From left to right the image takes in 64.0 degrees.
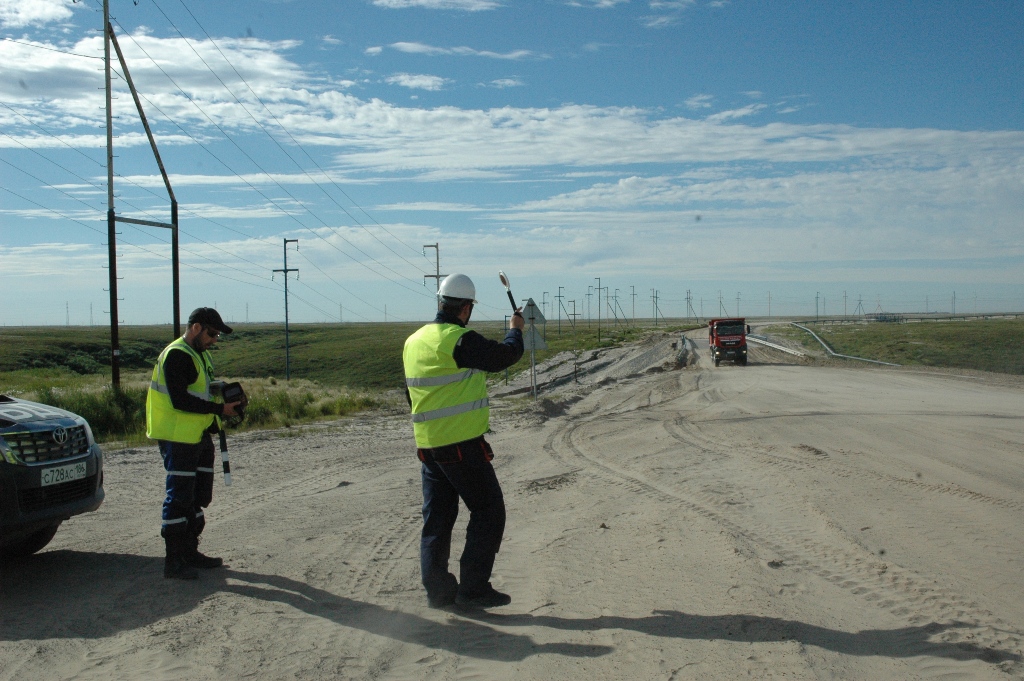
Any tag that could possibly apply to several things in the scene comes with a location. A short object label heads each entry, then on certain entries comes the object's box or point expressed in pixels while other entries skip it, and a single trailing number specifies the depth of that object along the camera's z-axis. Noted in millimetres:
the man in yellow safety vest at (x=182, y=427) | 5996
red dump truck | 38344
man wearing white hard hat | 5066
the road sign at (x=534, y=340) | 19573
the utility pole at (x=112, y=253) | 21688
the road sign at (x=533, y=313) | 20373
